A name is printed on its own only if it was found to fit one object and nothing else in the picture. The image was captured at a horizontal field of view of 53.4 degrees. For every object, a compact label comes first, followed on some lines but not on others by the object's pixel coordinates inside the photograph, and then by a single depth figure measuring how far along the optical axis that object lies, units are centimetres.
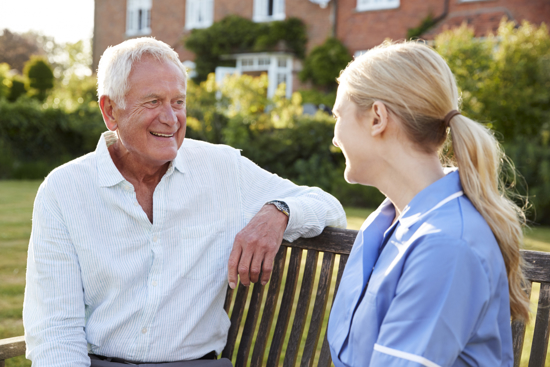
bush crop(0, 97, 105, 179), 1666
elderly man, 226
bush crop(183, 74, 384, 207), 1331
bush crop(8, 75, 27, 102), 1992
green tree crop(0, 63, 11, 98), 1905
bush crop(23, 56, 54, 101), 2037
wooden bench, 245
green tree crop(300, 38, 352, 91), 2014
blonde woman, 140
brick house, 1844
